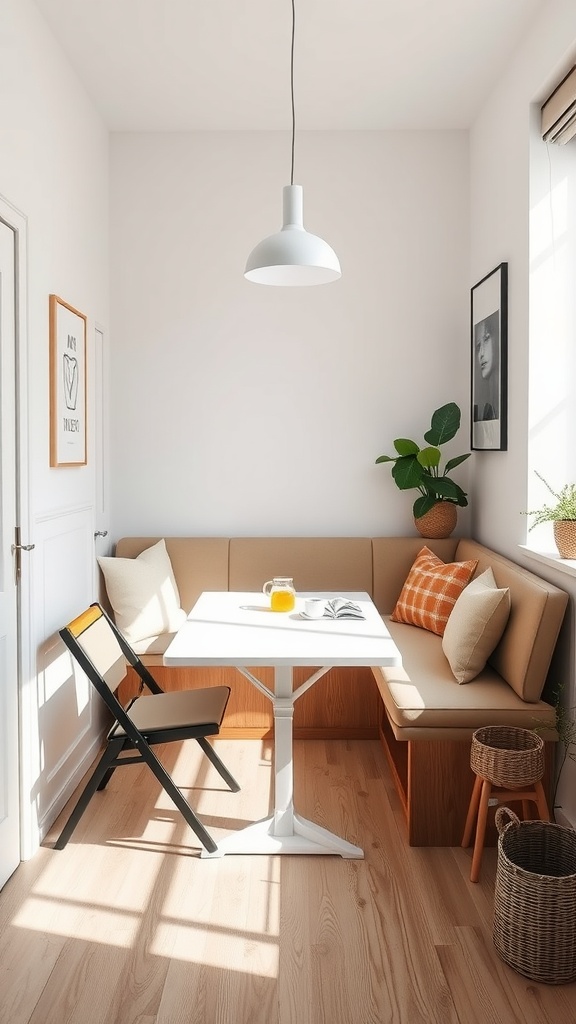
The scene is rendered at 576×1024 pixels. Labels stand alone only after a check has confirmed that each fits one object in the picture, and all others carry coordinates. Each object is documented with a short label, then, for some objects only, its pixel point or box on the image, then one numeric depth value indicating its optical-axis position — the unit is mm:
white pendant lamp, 2457
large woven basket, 2021
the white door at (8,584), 2494
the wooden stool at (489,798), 2488
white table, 2289
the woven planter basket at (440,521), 3984
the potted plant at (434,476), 3877
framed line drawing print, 2969
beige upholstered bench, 2682
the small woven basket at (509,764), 2406
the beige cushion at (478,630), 2861
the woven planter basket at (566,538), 2744
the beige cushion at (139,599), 3668
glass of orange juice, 2875
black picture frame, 3412
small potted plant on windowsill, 2748
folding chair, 2674
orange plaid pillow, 3521
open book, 2814
